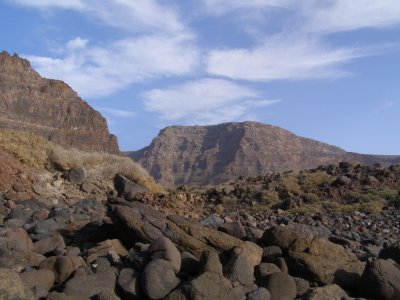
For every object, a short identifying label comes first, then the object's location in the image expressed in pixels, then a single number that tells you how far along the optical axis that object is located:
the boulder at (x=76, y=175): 17.17
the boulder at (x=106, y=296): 5.59
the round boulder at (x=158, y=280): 5.88
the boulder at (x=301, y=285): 6.38
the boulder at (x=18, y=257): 6.60
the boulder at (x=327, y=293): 5.99
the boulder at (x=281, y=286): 6.17
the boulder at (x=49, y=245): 7.67
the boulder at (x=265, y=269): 6.66
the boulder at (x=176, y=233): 7.29
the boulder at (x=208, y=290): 5.66
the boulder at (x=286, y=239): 7.32
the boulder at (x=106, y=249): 7.18
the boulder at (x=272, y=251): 7.32
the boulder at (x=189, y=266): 6.50
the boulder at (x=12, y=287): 4.99
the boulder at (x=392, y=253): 8.09
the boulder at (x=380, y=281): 6.42
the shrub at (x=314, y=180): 21.88
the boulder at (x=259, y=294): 5.91
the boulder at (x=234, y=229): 8.44
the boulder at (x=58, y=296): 5.42
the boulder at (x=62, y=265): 6.39
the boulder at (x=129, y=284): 5.96
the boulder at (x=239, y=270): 6.36
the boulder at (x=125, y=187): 17.98
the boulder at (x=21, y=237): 7.75
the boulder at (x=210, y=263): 6.18
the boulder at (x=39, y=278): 6.01
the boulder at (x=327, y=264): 6.87
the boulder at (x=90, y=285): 5.84
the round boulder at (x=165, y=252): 6.41
